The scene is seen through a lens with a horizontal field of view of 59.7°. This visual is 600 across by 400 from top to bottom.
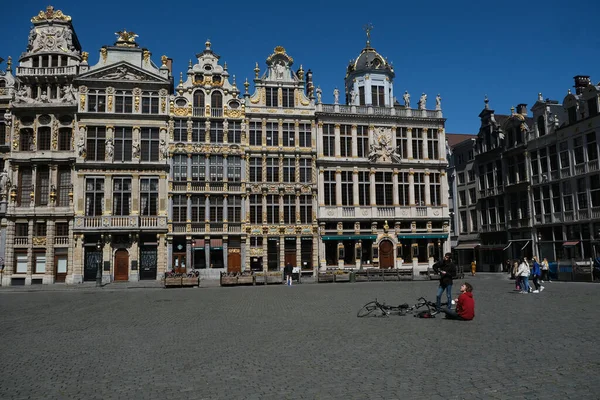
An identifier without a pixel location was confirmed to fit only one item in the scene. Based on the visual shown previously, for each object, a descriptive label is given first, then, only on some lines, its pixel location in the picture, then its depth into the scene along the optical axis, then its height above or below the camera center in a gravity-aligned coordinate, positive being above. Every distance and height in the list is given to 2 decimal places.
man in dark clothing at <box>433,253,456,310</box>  16.77 -0.34
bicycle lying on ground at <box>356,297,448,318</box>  16.11 -1.44
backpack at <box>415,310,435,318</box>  15.70 -1.53
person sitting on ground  14.77 -1.29
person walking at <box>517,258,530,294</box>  24.73 -0.65
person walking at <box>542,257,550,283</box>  33.41 -0.74
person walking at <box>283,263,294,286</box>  35.56 -0.48
